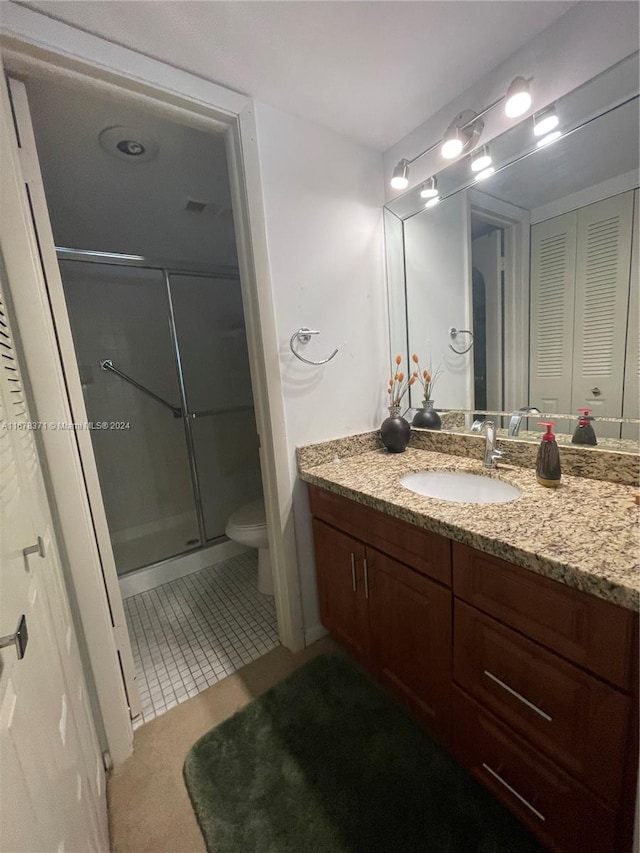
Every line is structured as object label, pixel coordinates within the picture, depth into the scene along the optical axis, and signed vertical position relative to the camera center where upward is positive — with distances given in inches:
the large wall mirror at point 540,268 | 38.2 +12.4
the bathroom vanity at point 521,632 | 24.7 -24.9
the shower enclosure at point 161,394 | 85.0 -2.3
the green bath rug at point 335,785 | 34.5 -46.8
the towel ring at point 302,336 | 52.4 +5.9
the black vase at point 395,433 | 58.5 -11.3
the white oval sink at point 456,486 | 45.8 -17.5
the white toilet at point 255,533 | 70.4 -31.6
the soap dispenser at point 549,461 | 39.6 -12.5
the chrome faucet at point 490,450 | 47.7 -12.8
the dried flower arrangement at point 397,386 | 62.9 -3.7
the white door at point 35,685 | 17.6 -18.6
